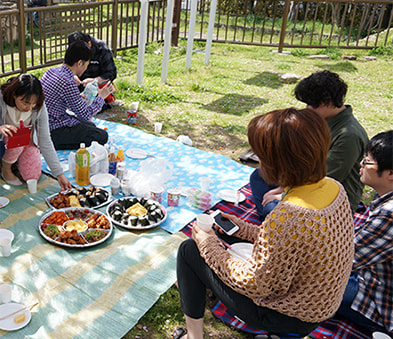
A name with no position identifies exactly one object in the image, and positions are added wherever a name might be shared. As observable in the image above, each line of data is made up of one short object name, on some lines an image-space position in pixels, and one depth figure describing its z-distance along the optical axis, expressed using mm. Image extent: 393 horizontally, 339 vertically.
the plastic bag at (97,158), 4445
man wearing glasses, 2488
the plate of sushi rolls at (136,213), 3689
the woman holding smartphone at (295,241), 1947
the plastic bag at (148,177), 4180
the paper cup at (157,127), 5976
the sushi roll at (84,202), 3922
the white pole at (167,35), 7898
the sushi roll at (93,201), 3945
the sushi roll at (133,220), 3682
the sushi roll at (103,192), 4096
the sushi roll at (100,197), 4000
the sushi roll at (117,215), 3736
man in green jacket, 3420
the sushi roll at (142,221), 3701
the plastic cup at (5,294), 2707
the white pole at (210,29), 9419
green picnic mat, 2721
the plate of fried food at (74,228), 3385
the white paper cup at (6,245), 3171
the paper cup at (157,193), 4082
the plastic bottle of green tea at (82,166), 4215
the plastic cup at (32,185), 4043
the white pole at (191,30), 8781
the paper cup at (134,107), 6262
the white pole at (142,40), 7504
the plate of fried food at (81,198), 3863
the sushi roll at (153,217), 3770
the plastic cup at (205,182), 4379
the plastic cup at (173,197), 4098
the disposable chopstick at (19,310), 2632
